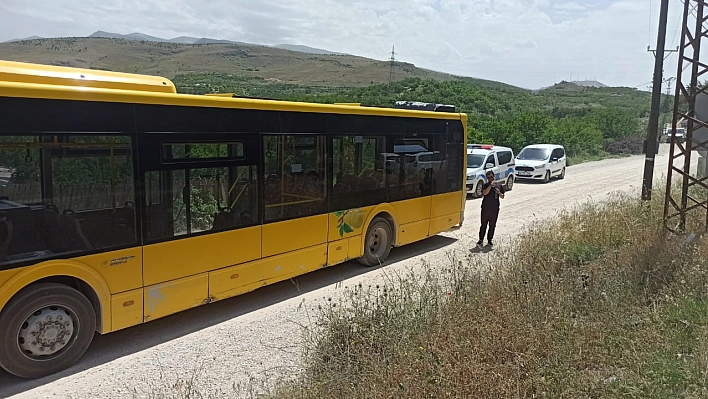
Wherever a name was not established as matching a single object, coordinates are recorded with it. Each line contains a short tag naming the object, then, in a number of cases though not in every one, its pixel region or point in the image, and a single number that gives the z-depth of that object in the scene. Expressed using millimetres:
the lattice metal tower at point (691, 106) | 10242
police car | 19453
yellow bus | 5383
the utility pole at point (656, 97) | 15128
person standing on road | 11750
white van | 23781
